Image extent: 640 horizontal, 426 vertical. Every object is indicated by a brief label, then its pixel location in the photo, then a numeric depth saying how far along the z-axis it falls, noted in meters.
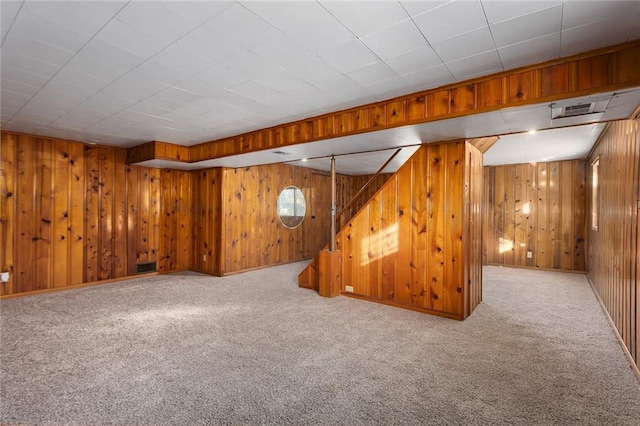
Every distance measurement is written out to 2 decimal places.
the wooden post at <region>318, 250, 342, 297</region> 4.37
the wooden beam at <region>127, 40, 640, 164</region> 1.99
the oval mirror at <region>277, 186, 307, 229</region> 7.22
